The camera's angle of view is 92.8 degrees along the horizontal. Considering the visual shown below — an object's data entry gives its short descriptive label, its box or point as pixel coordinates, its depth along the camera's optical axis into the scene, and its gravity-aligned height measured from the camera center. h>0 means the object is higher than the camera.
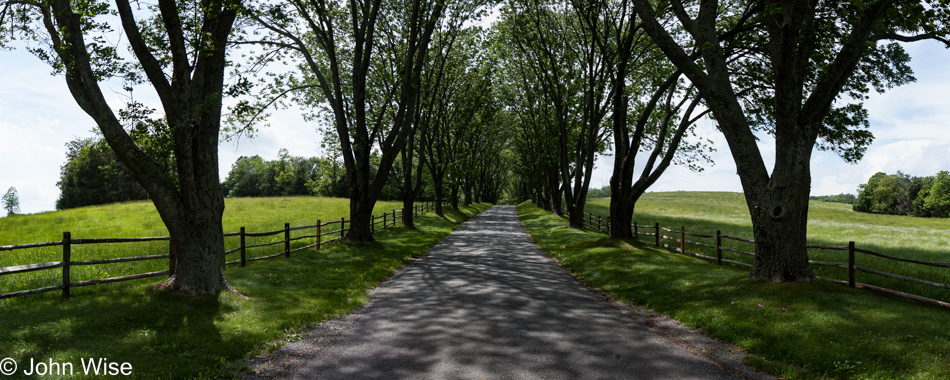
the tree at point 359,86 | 16.97 +4.34
